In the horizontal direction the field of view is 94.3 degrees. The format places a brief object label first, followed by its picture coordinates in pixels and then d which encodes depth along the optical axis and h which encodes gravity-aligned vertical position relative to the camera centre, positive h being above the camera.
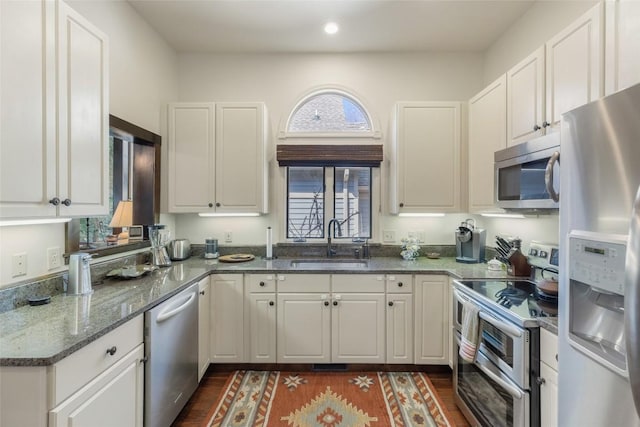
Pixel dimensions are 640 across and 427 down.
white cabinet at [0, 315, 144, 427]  1.01 -0.68
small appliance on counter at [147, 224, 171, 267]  2.51 -0.31
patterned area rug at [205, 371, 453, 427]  1.97 -1.37
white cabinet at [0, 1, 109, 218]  1.16 +0.44
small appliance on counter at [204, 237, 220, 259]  2.88 -0.37
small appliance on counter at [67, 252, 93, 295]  1.68 -0.36
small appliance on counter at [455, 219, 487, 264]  2.68 -0.29
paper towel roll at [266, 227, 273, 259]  2.91 -0.33
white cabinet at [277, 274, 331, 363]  2.47 -0.88
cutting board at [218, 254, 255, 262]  2.76 -0.44
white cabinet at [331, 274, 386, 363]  2.47 -0.89
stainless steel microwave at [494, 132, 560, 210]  1.50 +0.22
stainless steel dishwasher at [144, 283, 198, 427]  1.58 -0.88
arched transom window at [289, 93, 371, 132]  3.12 +1.01
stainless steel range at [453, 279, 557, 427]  1.40 -0.74
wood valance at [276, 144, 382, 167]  2.96 +0.58
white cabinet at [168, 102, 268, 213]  2.71 +0.54
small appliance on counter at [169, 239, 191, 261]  2.78 -0.36
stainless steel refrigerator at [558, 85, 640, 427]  0.86 -0.16
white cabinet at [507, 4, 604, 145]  1.42 +0.76
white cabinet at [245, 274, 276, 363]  2.47 -0.83
